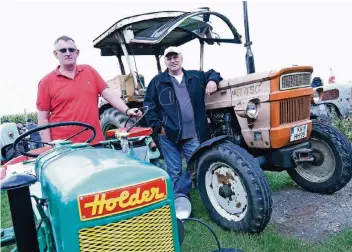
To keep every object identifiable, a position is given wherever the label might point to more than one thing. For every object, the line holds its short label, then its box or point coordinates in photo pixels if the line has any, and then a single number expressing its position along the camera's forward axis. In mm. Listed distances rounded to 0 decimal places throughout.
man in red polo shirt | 2812
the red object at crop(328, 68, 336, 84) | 7957
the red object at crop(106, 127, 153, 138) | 2926
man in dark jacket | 3301
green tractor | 1235
